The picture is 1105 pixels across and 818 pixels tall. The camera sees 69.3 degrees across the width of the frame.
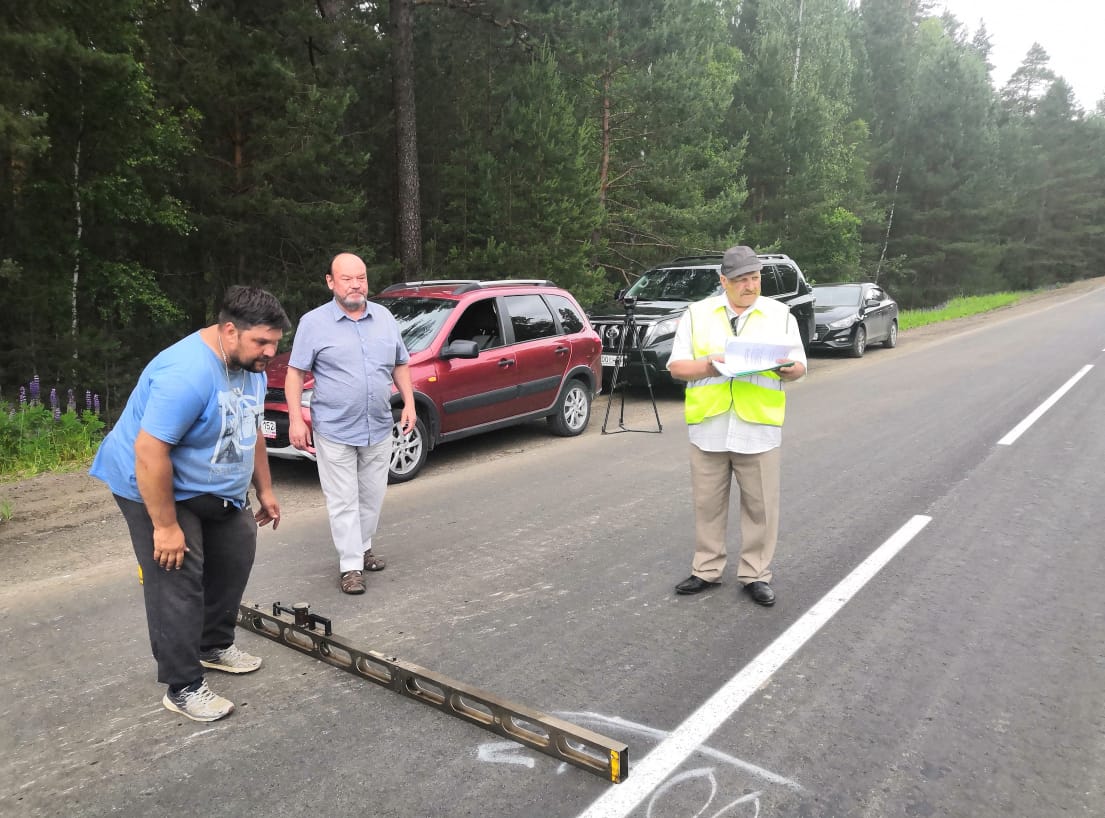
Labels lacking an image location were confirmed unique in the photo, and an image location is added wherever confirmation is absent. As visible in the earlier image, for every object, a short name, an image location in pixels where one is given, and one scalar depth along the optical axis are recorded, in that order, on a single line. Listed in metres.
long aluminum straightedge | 2.95
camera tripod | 9.75
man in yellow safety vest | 4.26
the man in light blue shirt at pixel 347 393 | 4.62
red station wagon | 7.32
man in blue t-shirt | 2.92
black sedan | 17.02
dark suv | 11.49
